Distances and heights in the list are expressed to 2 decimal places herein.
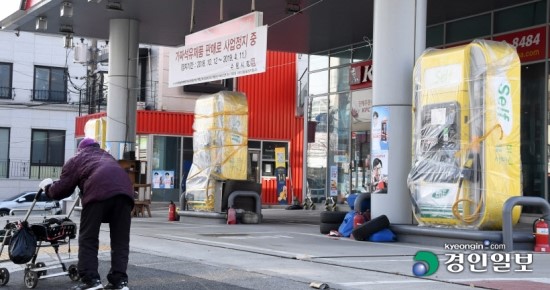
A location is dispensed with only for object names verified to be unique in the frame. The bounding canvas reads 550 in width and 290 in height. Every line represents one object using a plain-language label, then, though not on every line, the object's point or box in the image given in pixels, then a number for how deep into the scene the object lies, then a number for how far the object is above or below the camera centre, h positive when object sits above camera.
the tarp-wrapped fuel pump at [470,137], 12.23 +0.71
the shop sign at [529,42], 18.17 +3.53
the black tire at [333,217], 15.12 -0.89
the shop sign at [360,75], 24.09 +3.39
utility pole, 34.25 +4.43
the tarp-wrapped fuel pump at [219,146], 18.92 +0.66
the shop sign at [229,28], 14.77 +3.11
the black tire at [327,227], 15.24 -1.13
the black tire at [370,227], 13.61 -0.98
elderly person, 7.23 -0.39
